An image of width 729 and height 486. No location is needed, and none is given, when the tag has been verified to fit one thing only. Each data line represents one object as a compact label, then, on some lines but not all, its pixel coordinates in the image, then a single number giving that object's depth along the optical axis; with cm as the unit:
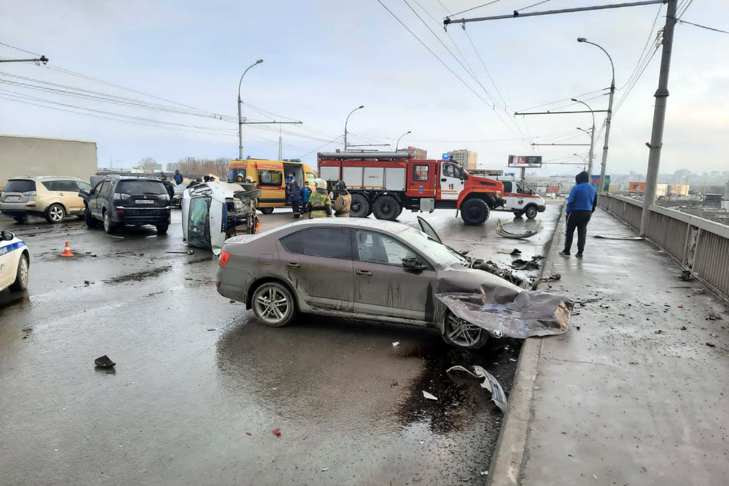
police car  664
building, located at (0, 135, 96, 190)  2408
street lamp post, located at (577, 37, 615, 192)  2410
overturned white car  1140
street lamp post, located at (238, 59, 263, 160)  3103
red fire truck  2039
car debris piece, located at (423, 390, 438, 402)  409
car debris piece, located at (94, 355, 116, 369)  460
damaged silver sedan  515
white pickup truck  2372
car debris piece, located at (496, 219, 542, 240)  1620
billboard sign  7856
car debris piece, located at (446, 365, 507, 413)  398
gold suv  1609
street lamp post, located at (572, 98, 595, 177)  3965
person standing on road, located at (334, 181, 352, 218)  1784
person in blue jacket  998
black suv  1344
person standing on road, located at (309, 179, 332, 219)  1328
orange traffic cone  1054
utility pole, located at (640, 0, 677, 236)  1206
